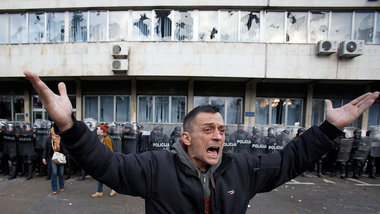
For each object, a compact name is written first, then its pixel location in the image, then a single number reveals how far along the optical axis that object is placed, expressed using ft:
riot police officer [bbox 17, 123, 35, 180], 18.92
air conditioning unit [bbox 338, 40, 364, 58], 29.71
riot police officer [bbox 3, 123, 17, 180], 18.93
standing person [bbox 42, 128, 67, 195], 14.96
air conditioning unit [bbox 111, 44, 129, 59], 30.71
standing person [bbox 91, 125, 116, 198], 15.01
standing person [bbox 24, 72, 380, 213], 3.65
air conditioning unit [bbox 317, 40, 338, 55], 29.99
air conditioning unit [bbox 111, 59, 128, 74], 30.86
